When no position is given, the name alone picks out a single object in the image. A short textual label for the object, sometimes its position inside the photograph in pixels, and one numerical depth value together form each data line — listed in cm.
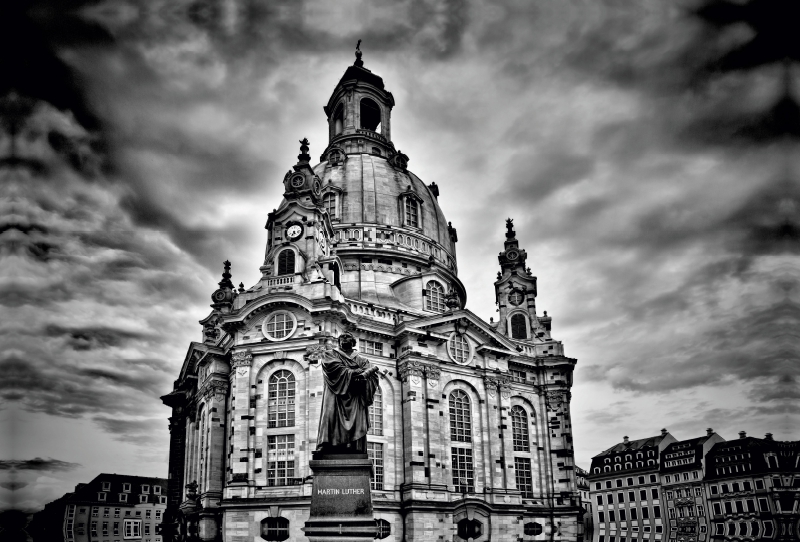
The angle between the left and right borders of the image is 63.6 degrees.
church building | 4556
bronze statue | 1925
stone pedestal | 1831
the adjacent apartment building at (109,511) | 8581
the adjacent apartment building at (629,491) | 8588
